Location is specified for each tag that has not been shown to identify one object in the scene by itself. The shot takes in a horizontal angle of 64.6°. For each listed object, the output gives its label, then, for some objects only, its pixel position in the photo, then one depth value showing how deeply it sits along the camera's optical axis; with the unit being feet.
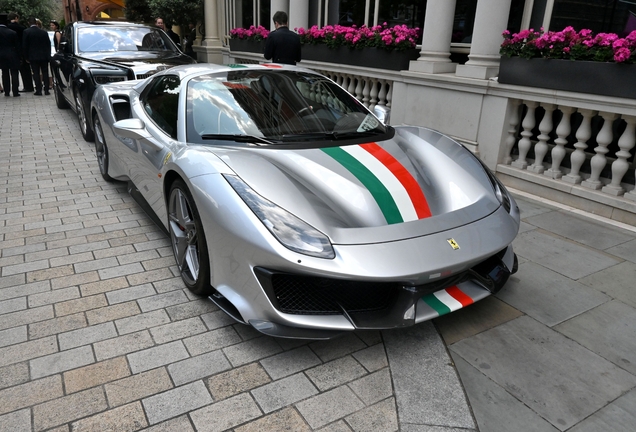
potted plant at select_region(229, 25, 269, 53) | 38.50
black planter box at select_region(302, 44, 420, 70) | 24.40
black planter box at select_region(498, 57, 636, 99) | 14.99
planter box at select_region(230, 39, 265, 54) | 38.86
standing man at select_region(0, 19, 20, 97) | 38.32
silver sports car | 8.21
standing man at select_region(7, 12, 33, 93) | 41.18
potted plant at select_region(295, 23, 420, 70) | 24.36
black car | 23.68
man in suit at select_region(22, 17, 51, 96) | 39.17
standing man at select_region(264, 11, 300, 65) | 26.50
